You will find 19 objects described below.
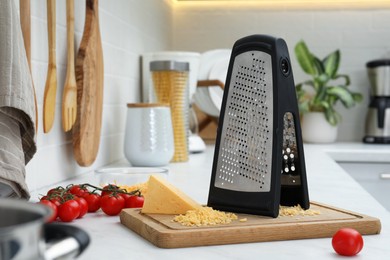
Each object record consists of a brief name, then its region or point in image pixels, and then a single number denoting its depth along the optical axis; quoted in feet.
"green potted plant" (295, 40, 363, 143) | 9.04
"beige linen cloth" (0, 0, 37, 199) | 3.11
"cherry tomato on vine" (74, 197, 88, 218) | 3.28
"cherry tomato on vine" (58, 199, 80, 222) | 3.17
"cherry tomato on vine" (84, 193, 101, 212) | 3.48
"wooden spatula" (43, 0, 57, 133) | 4.12
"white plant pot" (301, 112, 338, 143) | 9.07
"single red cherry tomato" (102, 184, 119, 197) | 3.54
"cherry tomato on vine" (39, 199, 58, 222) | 3.09
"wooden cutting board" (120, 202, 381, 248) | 2.71
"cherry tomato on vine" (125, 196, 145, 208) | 3.48
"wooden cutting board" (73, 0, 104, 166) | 4.90
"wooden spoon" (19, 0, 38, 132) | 3.62
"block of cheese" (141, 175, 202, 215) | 3.10
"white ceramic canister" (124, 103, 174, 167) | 5.74
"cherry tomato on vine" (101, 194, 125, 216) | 3.44
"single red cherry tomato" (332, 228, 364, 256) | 2.56
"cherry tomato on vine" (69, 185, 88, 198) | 3.50
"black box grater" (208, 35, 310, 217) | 3.14
